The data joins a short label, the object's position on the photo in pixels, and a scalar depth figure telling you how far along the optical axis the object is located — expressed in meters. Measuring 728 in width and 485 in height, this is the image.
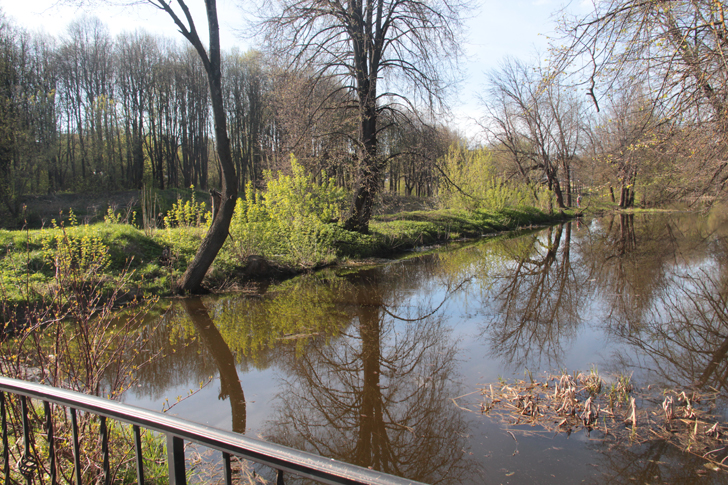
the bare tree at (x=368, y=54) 12.49
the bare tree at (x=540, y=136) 29.34
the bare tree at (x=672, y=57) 5.55
